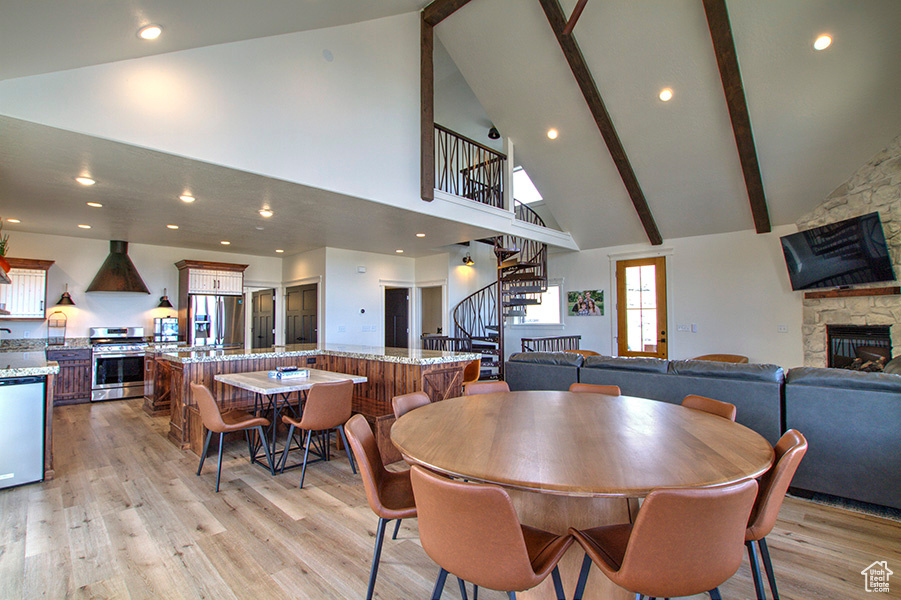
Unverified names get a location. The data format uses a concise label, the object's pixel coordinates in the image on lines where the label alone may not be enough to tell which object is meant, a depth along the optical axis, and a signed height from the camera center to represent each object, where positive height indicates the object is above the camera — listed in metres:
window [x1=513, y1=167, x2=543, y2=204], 9.16 +2.83
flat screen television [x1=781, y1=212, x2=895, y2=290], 4.38 +0.68
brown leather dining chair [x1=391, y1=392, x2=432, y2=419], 2.42 -0.53
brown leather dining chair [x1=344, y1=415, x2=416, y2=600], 1.68 -0.82
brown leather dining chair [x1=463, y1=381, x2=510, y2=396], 3.01 -0.54
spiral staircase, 7.04 +0.34
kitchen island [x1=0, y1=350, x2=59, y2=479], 3.07 -0.42
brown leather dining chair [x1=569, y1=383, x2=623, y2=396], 3.00 -0.56
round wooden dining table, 1.28 -0.51
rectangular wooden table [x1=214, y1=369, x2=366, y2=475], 3.20 -0.56
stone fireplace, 4.36 +1.04
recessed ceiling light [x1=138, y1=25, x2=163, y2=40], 2.57 +1.81
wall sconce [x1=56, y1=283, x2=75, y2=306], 6.26 +0.26
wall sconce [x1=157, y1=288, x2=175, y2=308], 7.12 +0.25
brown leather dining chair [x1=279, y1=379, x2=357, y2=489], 3.19 -0.74
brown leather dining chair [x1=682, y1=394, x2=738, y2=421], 2.26 -0.54
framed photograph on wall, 7.48 +0.20
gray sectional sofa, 2.60 -0.67
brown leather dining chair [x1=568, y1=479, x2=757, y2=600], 1.12 -0.65
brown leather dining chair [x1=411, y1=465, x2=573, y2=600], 1.17 -0.66
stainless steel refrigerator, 7.01 -0.07
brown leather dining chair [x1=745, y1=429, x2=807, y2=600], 1.46 -0.68
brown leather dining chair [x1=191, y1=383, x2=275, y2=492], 3.16 -0.83
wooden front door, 6.86 +0.11
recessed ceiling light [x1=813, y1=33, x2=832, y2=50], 3.88 +2.57
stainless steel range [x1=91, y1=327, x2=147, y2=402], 6.21 -0.75
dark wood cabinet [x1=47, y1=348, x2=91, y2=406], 5.96 -0.88
